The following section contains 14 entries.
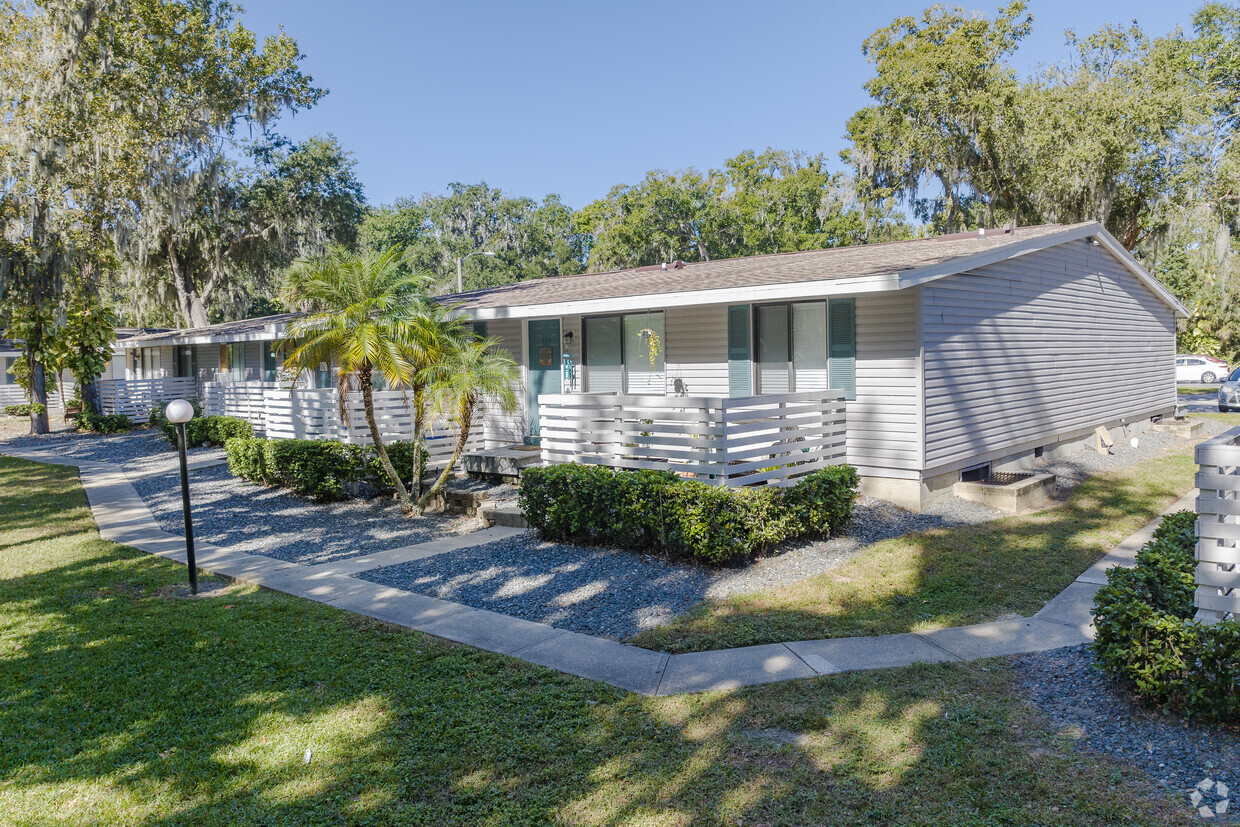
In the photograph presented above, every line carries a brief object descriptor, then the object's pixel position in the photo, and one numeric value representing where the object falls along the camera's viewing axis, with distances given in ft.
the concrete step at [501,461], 38.11
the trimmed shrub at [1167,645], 11.92
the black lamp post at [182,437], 21.21
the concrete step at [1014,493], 30.53
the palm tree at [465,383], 29.94
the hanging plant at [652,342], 37.32
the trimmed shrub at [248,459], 39.32
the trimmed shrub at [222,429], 53.47
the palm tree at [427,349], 30.68
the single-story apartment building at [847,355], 28.66
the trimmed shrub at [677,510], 23.39
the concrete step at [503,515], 29.60
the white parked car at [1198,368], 101.81
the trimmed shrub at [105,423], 68.44
